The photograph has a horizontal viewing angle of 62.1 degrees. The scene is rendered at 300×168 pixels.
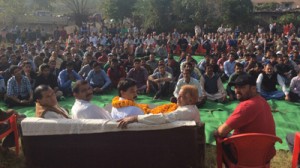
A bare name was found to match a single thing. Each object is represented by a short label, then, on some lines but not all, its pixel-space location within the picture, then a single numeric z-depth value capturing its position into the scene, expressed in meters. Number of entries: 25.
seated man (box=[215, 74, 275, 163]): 2.58
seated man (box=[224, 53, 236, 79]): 7.41
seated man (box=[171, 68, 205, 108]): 5.42
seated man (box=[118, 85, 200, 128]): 2.72
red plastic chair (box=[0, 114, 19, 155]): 3.40
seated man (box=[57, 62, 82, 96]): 6.34
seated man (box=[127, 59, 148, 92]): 6.65
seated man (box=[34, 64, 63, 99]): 6.03
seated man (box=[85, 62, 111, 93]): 6.59
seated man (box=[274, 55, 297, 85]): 6.99
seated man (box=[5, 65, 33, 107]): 5.58
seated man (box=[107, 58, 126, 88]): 6.93
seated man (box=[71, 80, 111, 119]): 3.00
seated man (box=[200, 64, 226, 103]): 5.76
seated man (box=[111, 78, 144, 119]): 3.01
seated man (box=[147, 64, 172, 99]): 6.10
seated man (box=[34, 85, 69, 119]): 3.04
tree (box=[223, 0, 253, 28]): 17.67
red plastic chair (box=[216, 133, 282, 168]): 2.54
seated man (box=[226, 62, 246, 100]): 5.65
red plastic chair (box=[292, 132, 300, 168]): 2.70
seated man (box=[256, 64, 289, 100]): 5.78
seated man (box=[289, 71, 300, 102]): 5.60
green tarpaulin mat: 4.30
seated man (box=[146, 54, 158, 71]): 7.69
